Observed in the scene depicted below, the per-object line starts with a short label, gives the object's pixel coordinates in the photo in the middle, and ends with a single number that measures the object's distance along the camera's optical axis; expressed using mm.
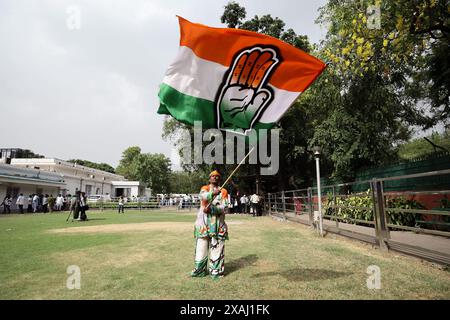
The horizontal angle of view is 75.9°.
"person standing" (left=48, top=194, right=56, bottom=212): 26422
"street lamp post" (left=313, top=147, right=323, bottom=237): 9133
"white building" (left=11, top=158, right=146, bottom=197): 39250
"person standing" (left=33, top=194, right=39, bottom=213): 26266
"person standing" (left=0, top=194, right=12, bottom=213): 23812
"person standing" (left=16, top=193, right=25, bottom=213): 24719
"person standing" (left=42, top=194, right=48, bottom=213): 27016
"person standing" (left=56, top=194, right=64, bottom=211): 28931
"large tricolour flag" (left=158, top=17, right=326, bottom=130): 4422
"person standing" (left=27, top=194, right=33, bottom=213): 26609
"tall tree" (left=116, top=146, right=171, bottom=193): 58969
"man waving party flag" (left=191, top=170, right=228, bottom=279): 4711
